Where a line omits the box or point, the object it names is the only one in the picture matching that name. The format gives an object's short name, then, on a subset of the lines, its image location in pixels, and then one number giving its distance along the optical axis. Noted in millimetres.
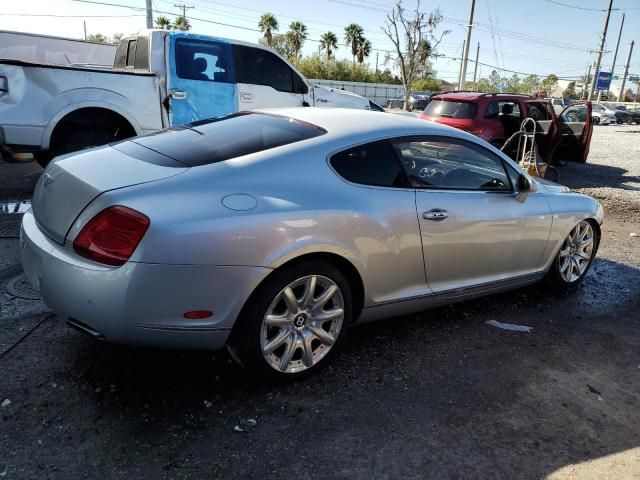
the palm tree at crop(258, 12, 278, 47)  64125
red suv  10398
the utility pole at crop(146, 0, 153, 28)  30509
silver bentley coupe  2443
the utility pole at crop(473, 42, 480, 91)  45625
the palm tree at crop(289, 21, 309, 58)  66438
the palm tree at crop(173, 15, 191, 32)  54125
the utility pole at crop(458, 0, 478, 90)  32781
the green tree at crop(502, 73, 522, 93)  88838
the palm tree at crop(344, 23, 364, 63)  69250
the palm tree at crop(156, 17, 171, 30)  55128
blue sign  56594
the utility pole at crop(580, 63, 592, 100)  73856
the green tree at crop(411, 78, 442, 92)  67250
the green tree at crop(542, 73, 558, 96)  94062
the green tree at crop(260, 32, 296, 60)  65244
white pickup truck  5969
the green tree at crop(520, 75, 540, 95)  89962
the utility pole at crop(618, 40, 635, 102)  69375
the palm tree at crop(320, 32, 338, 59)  69125
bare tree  35375
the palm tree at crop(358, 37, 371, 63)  69625
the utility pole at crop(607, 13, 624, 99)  67725
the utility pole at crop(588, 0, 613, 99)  51781
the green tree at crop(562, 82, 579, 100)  93312
